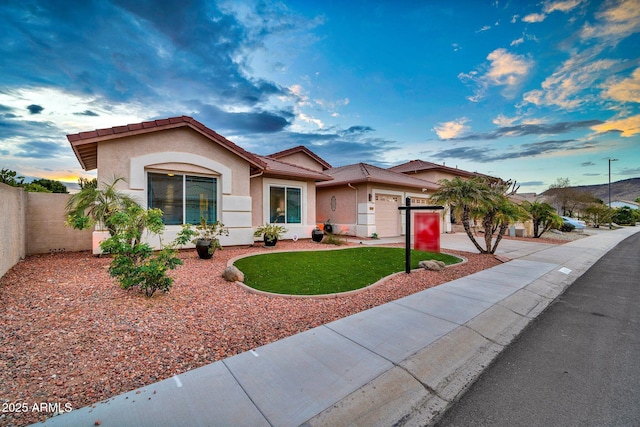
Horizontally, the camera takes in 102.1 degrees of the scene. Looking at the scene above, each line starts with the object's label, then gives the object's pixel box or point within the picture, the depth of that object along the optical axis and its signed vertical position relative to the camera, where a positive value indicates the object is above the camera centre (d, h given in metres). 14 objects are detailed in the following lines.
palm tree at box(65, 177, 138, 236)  7.24 +0.29
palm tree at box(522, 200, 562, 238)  17.22 -0.09
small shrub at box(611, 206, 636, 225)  42.75 -0.73
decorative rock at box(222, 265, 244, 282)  6.15 -1.50
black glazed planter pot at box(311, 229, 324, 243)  13.34 -1.15
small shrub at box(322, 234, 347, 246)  12.89 -1.44
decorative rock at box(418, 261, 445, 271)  8.01 -1.64
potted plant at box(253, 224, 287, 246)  11.21 -0.91
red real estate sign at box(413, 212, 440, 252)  7.59 -0.57
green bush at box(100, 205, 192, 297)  4.64 -0.89
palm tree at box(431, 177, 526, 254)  10.30 +0.45
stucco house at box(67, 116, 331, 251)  8.70 +1.64
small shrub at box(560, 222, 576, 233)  24.66 -1.38
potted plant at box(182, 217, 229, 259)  8.48 -0.95
